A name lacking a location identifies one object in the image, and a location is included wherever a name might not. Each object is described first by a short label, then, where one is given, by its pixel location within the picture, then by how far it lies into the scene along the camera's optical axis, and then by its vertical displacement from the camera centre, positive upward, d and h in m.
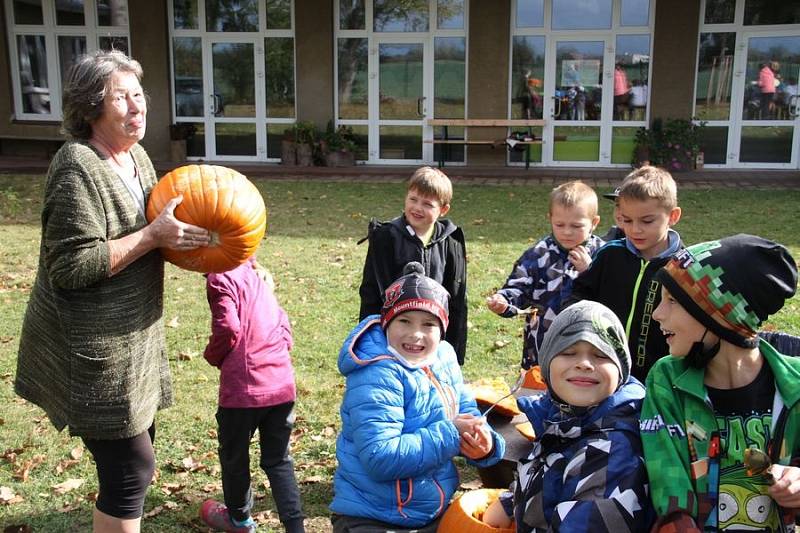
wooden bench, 17.80 -0.17
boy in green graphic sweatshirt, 2.24 -0.82
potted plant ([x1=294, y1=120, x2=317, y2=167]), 18.50 -0.61
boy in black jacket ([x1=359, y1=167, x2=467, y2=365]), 4.33 -0.69
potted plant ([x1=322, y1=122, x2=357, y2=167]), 18.41 -0.79
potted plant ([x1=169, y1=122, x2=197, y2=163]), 19.08 -0.64
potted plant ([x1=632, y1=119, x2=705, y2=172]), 17.19 -0.61
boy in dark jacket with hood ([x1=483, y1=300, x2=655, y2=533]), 2.31 -1.00
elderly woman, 2.78 -0.65
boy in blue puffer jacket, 2.87 -1.14
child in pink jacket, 3.54 -1.22
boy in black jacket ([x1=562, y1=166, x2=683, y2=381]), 3.53 -0.66
